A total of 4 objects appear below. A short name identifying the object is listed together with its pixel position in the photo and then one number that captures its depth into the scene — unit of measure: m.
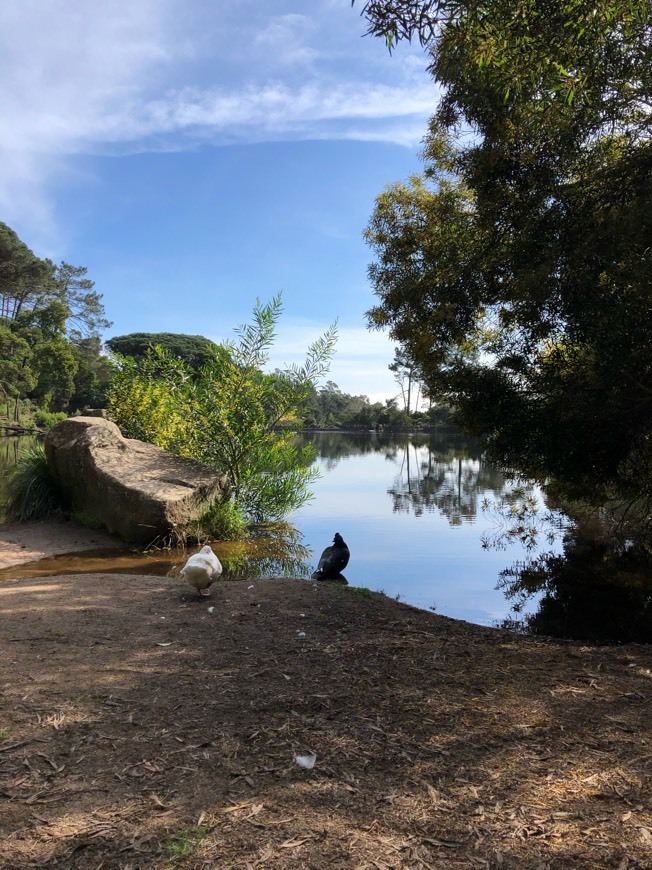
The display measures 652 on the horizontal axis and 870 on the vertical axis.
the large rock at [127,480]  8.64
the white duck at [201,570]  5.27
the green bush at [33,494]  10.05
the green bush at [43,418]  38.47
